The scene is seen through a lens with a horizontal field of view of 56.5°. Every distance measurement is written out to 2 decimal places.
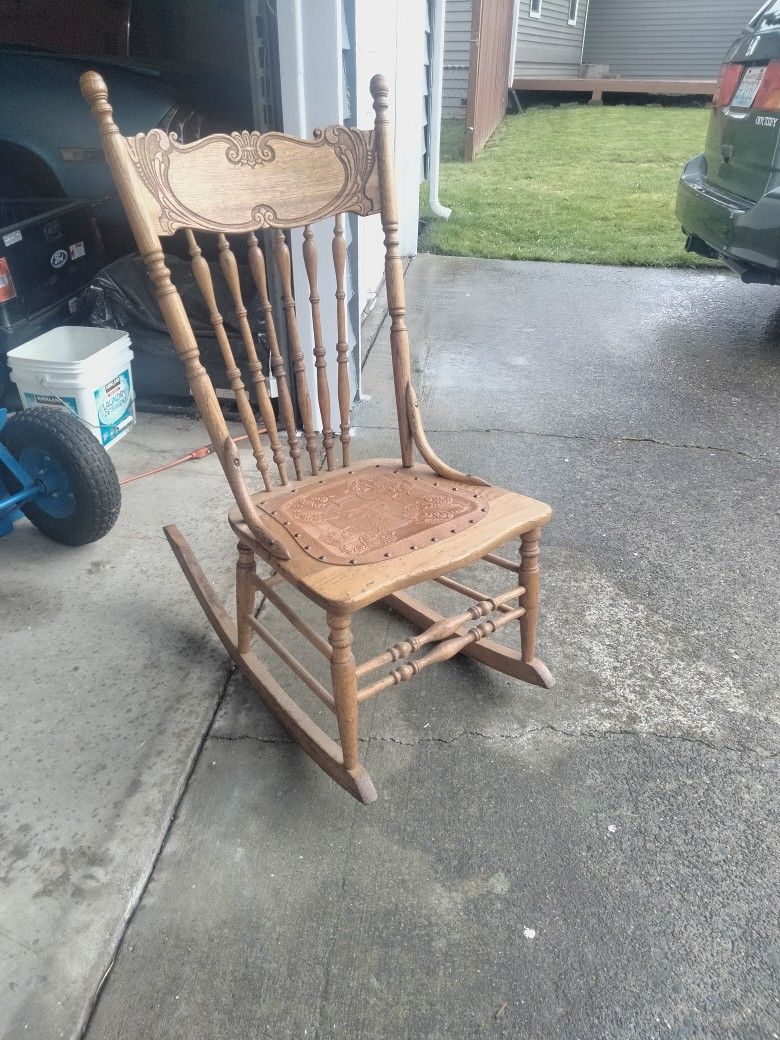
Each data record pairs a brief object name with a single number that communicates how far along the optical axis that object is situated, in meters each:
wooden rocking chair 1.32
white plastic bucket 2.45
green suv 3.09
